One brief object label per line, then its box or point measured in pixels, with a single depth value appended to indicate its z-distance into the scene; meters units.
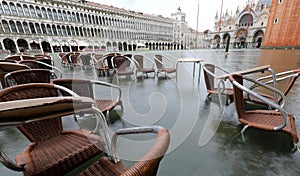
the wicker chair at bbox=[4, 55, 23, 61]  4.50
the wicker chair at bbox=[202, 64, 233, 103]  2.59
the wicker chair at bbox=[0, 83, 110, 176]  0.55
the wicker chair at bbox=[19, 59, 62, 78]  3.16
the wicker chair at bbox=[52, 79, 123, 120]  1.69
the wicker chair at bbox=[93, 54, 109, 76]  5.18
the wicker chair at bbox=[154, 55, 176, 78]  4.69
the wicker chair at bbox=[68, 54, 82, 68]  7.58
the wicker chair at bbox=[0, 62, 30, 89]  2.31
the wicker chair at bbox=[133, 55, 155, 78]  4.76
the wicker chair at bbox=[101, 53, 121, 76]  4.94
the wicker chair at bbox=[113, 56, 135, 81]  4.39
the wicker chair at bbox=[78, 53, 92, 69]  7.15
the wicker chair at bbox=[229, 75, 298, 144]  1.40
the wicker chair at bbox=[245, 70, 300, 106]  1.87
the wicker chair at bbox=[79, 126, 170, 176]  0.38
